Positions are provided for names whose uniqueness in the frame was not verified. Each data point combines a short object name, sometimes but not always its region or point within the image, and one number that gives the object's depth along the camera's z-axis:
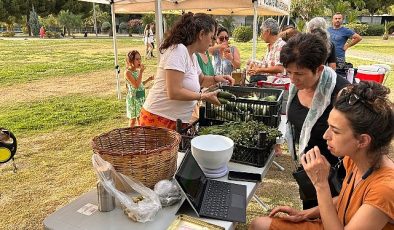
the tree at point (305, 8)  29.73
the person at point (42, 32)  31.05
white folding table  1.25
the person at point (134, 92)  4.95
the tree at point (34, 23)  32.16
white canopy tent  5.28
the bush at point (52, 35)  31.79
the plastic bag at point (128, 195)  1.28
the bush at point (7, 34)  30.56
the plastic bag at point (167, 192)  1.38
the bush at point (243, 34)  24.19
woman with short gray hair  4.07
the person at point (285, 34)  4.70
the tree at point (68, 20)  34.31
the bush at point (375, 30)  33.69
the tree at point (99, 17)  38.78
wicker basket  1.37
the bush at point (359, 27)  27.66
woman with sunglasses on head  1.19
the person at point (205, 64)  3.71
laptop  1.34
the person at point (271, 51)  3.71
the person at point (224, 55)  4.51
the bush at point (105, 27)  39.06
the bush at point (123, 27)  39.09
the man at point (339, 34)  6.17
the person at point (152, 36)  14.77
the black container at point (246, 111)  2.07
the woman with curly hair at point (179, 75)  2.06
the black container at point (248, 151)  1.71
